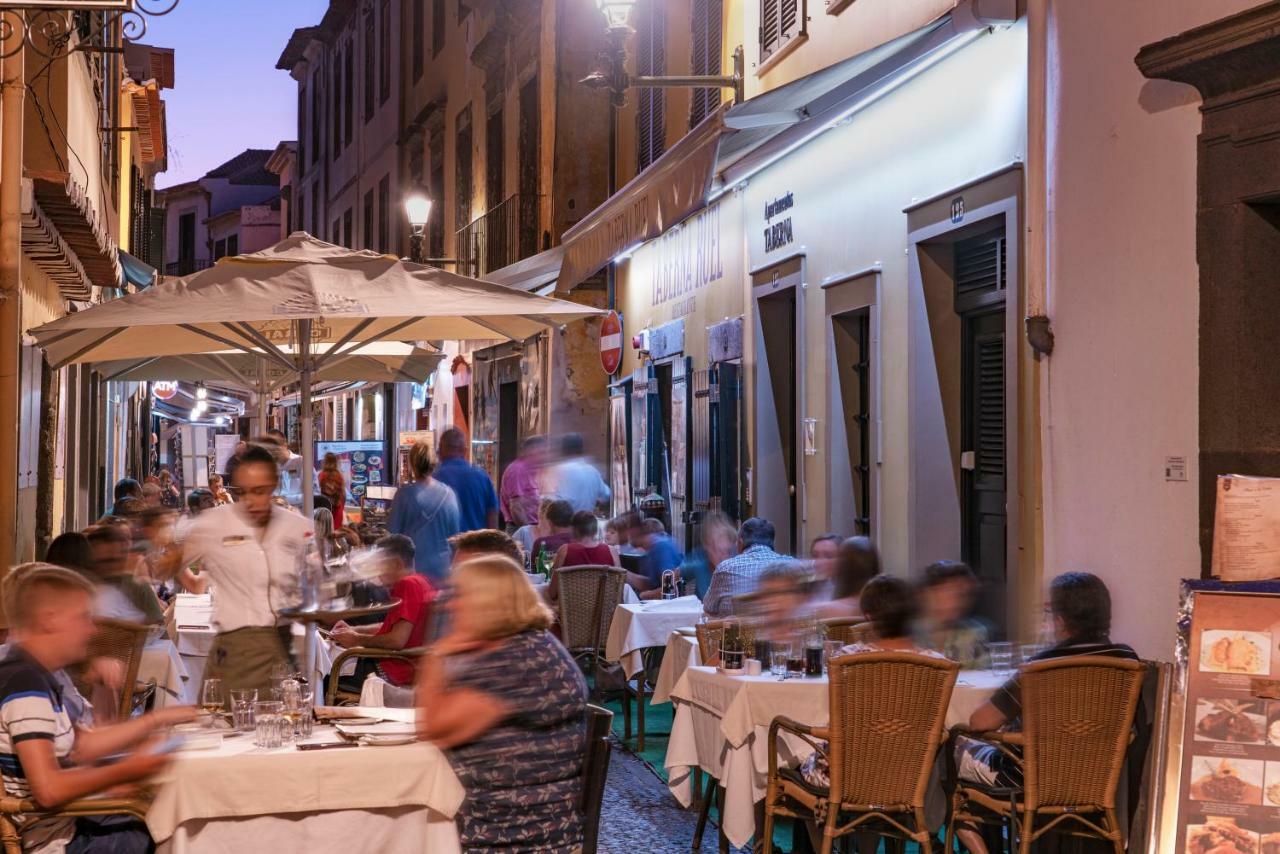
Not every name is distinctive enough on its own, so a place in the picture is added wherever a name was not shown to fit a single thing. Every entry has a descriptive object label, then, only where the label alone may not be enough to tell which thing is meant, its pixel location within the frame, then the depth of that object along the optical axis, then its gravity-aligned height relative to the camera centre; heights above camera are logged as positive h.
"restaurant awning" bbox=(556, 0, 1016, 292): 8.44 +2.06
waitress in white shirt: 6.66 -0.47
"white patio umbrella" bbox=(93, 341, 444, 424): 13.87 +0.85
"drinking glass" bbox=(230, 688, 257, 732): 5.52 -0.86
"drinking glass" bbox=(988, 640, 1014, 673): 7.35 -0.90
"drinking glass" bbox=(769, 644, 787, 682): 7.21 -0.89
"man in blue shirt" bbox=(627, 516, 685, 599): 11.73 -0.70
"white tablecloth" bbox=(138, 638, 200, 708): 8.29 -1.09
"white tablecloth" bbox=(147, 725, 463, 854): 5.05 -1.07
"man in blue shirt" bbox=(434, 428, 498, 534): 12.30 -0.18
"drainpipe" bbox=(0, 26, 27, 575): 9.26 +1.09
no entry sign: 17.83 +1.31
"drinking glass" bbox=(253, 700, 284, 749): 5.26 -0.86
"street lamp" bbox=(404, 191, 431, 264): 20.30 +3.15
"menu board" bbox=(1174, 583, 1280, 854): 4.95 -0.83
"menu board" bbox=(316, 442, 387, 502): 23.23 +0.00
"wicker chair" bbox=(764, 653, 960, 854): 5.96 -1.04
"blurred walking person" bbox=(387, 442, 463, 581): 10.66 -0.39
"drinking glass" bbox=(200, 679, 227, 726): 5.75 -0.84
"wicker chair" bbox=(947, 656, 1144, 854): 5.92 -1.05
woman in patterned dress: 4.89 -0.79
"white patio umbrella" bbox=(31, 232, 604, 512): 8.02 +0.83
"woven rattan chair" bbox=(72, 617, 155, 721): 7.46 -0.84
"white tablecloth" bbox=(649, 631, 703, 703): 8.28 -1.06
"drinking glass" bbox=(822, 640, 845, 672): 7.17 -0.85
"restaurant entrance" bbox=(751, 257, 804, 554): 13.52 +0.41
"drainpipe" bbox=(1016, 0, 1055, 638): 7.69 +0.93
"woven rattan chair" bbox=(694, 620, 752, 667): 7.39 -0.82
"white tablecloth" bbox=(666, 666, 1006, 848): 6.79 -1.10
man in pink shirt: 14.89 -0.18
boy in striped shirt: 4.82 -0.81
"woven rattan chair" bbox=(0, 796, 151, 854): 4.93 -1.08
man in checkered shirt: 8.91 -0.65
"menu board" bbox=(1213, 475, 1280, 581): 5.48 -0.24
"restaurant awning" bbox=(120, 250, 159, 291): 17.36 +2.13
